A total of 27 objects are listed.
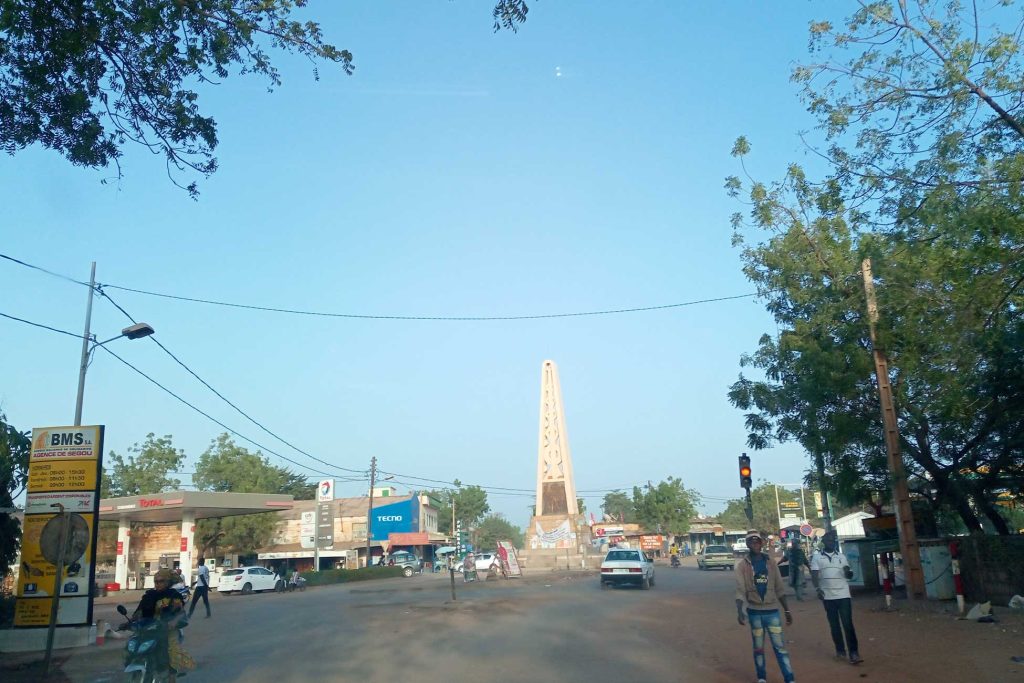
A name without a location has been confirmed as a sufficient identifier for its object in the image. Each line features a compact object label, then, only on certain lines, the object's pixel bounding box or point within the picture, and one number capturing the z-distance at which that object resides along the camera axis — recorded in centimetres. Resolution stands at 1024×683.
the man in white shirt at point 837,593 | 1091
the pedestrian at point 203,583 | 2393
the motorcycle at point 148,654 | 915
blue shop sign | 7625
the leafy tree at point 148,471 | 7000
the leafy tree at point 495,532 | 13262
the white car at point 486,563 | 4461
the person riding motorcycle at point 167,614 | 924
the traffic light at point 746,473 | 2150
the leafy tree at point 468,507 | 13112
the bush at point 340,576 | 4871
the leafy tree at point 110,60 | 947
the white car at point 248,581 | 4234
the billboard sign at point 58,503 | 1678
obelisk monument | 5734
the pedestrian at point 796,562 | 1870
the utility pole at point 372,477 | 5687
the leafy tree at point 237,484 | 5716
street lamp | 2075
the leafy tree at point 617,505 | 13355
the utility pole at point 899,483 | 1717
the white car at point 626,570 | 3067
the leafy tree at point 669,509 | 9062
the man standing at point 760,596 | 941
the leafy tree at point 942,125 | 1221
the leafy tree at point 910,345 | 1266
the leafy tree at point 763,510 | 10788
